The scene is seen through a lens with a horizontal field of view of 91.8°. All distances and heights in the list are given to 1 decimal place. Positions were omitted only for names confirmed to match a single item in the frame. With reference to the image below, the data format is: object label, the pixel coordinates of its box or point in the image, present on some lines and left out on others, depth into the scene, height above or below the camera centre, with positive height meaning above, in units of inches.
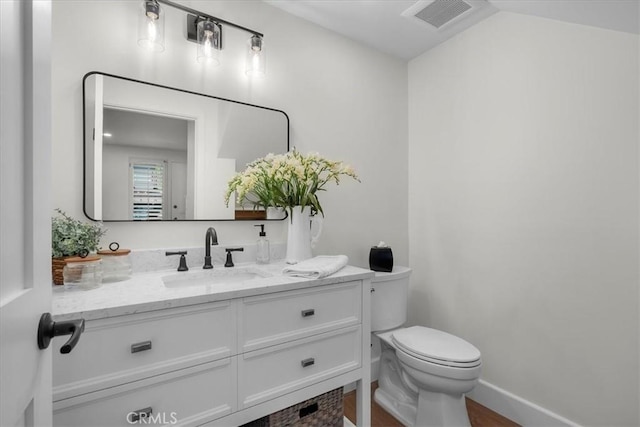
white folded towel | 53.6 -9.8
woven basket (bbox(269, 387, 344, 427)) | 51.9 -35.8
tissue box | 79.8 -12.1
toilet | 60.8 -31.2
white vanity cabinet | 36.5 -20.6
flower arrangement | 62.3 +6.8
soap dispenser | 68.0 -8.4
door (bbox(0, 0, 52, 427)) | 16.5 +0.4
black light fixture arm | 62.6 +42.2
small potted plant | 45.4 -4.3
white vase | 65.7 -4.8
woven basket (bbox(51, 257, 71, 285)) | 44.9 -8.2
